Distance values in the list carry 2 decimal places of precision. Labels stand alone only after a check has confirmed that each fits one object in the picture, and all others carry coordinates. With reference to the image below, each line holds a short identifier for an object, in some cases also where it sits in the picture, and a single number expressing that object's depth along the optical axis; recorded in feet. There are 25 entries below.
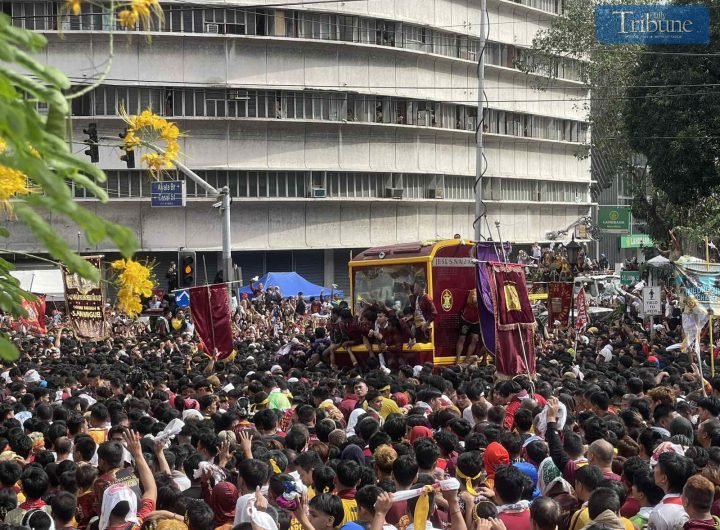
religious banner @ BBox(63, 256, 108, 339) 63.57
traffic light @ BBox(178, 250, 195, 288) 78.51
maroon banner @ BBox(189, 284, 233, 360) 61.52
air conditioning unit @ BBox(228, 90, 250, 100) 146.92
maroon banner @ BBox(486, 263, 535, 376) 49.32
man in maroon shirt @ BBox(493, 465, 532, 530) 22.20
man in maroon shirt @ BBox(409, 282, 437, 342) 61.41
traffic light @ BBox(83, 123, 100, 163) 73.30
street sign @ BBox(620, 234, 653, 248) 228.43
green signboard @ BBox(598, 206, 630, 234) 208.64
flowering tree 11.53
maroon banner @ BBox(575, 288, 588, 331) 77.71
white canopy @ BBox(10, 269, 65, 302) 111.65
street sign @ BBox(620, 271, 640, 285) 140.46
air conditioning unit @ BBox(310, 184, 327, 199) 155.02
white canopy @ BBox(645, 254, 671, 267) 101.88
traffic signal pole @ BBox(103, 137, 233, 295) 83.25
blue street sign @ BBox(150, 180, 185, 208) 85.05
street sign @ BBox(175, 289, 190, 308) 98.52
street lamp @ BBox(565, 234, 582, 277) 82.28
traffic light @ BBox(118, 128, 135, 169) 70.33
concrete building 143.43
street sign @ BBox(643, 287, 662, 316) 78.02
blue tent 132.87
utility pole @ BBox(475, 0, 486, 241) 98.12
